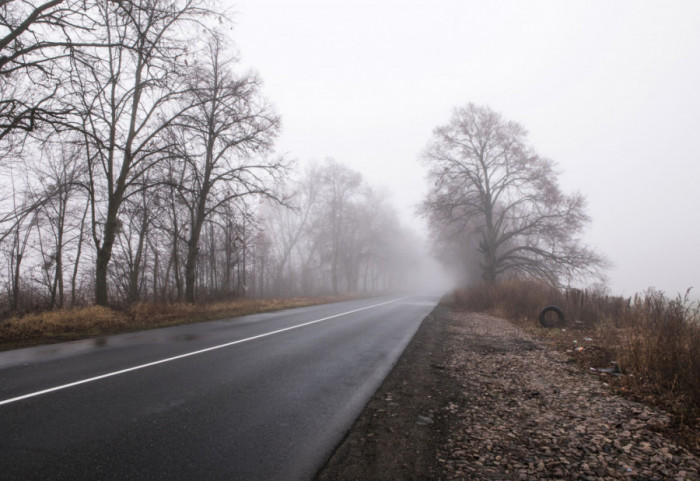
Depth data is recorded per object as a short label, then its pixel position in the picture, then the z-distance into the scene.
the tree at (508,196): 17.19
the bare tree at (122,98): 7.05
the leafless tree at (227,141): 14.12
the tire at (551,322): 9.34
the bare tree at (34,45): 6.55
